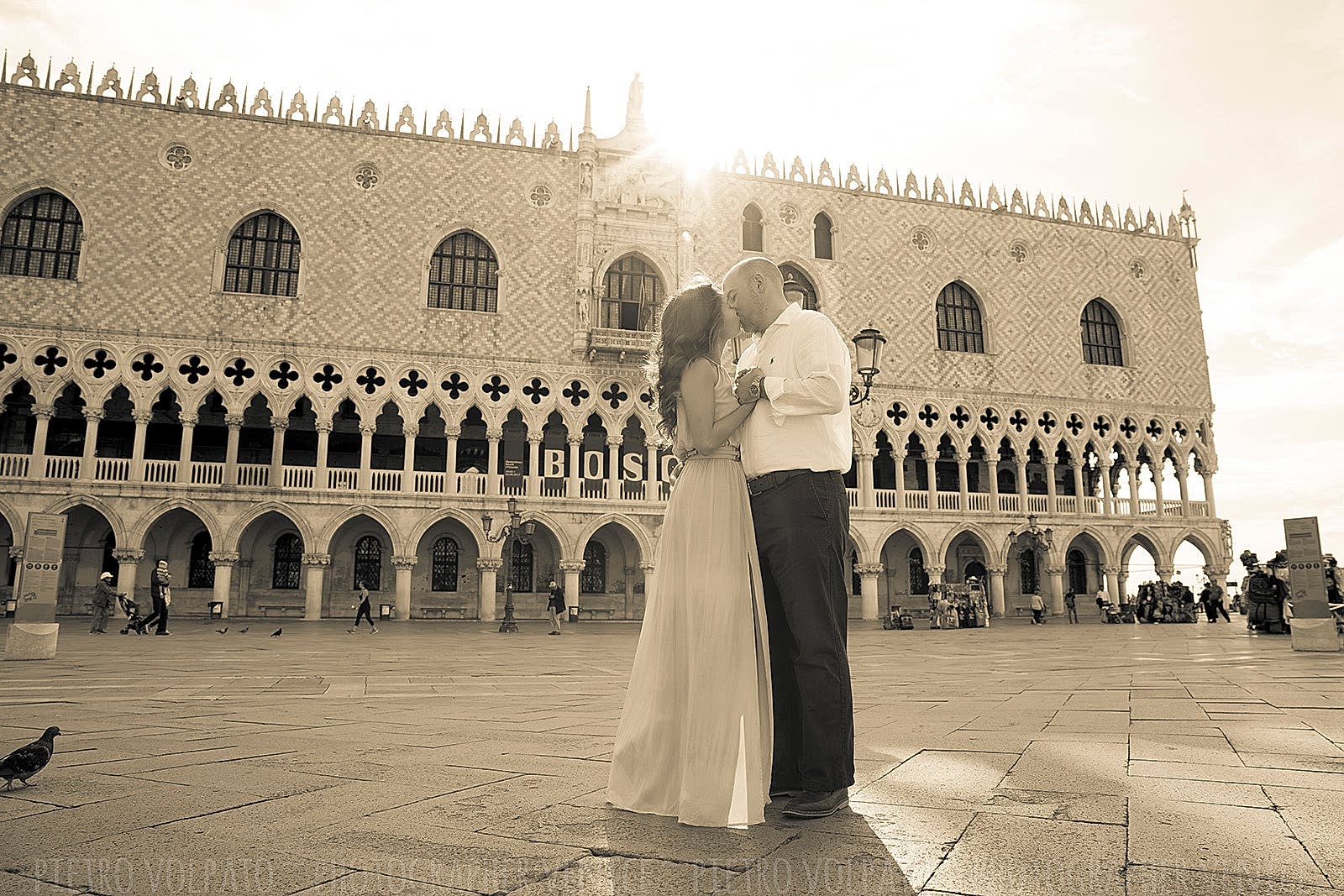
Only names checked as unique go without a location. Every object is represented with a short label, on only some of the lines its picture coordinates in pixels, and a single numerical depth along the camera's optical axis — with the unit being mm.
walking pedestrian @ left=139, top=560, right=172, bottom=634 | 15398
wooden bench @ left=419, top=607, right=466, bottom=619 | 24359
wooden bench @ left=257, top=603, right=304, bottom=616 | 23500
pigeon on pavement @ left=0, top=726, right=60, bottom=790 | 2887
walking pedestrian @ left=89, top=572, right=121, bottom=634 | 15403
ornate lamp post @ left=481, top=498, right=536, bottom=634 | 18844
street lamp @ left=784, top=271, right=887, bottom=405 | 10891
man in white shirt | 2852
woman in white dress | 2676
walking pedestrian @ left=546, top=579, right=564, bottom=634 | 18406
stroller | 15305
